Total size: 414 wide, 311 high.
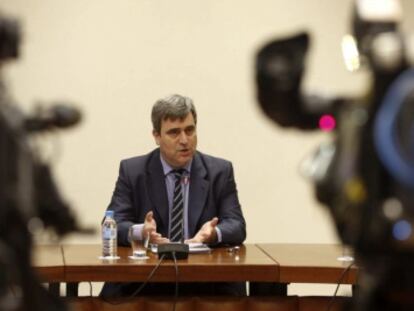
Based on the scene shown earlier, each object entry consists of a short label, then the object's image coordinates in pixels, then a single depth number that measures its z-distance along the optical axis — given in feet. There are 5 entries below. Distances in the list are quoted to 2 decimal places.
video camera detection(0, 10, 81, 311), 11.63
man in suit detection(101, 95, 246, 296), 30.95
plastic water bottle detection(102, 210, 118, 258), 29.14
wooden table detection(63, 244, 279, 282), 27.46
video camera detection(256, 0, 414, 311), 11.33
